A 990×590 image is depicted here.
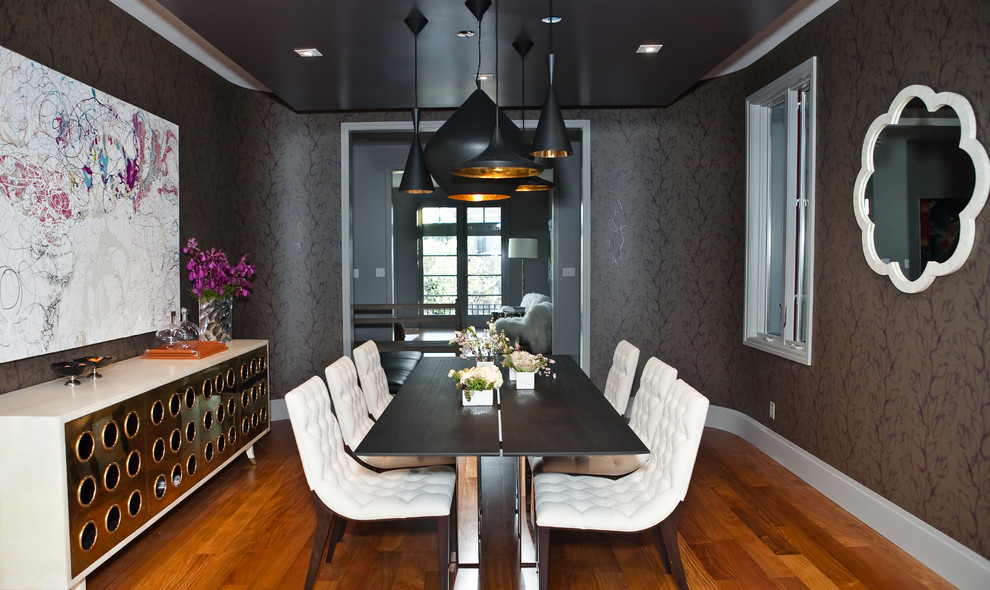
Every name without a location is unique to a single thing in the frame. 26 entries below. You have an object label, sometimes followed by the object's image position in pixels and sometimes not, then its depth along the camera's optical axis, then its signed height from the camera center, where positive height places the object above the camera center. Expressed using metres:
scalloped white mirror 2.60 +0.38
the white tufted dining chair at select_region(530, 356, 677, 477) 2.85 -0.90
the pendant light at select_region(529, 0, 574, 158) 2.76 +0.63
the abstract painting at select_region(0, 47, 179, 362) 2.71 +0.31
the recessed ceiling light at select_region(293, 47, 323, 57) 3.71 +1.33
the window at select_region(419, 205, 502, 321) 9.45 +0.31
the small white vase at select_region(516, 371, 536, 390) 3.24 -0.56
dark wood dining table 2.29 -0.64
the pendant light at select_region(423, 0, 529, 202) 2.74 +0.61
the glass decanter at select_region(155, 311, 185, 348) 3.71 -0.37
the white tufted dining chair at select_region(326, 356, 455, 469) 2.96 -0.69
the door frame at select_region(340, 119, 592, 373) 5.43 +0.52
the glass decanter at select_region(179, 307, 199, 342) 3.84 -0.34
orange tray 3.61 -0.46
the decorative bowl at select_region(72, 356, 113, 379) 2.93 -0.42
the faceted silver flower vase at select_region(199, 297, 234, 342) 4.12 -0.31
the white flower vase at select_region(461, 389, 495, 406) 2.91 -0.59
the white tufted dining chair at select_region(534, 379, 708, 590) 2.34 -0.90
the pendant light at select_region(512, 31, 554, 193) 3.27 +0.49
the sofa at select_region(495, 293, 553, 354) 7.55 -0.68
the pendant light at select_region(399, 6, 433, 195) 3.43 +0.55
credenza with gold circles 2.36 -0.81
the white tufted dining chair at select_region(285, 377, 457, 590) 2.42 -0.89
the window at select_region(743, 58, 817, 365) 4.02 +0.40
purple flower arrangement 4.12 +0.00
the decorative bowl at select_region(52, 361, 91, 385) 2.81 -0.43
